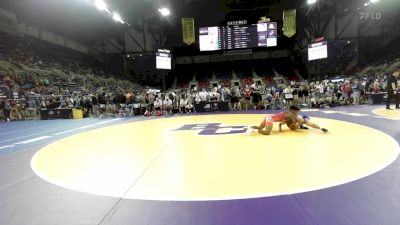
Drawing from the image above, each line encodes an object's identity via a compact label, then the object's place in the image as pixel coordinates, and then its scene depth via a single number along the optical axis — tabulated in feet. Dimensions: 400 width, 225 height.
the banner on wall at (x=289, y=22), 61.41
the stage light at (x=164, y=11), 66.67
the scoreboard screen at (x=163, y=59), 70.90
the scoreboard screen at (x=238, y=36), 61.52
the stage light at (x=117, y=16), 67.24
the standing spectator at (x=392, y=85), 33.40
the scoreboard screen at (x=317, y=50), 66.02
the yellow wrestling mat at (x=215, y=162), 9.75
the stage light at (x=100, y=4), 54.19
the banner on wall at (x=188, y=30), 64.28
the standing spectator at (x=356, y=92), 46.29
